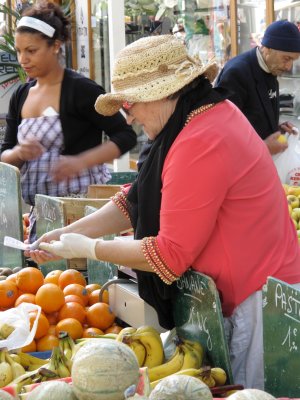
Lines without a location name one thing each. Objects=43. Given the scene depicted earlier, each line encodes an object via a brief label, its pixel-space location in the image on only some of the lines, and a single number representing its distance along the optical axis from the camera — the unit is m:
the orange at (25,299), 3.51
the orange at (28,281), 3.64
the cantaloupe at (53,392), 1.99
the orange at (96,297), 3.59
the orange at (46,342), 3.23
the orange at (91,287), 3.72
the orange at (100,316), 3.40
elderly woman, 2.54
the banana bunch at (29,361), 2.97
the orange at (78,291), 3.59
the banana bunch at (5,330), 3.05
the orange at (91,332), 3.27
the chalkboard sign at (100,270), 3.63
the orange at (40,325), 3.25
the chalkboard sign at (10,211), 4.37
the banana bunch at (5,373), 2.64
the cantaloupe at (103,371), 2.00
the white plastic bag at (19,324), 2.99
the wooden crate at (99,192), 4.48
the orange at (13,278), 3.71
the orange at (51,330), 3.31
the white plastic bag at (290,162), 5.33
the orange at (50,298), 3.41
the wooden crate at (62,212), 4.13
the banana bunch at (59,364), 2.55
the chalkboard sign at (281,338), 2.29
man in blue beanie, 4.97
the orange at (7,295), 3.59
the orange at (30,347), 3.20
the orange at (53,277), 3.76
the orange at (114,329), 3.38
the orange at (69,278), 3.74
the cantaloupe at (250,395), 1.91
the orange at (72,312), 3.43
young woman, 4.27
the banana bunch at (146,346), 2.77
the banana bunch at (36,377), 2.43
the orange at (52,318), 3.44
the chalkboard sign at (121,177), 5.44
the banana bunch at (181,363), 2.67
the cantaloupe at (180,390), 1.96
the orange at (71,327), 3.29
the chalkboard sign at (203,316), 2.58
